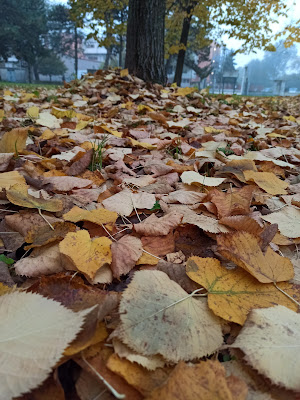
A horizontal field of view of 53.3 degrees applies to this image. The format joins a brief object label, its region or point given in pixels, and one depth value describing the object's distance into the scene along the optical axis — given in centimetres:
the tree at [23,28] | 2169
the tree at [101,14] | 747
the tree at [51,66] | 3180
